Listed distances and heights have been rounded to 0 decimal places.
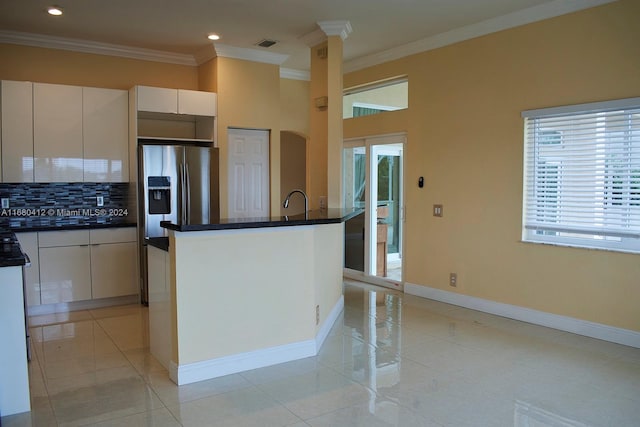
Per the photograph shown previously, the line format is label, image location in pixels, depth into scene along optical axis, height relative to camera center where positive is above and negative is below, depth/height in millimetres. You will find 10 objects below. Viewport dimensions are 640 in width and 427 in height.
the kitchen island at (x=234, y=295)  3299 -796
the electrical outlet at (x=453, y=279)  5504 -1070
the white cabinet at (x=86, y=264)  5129 -854
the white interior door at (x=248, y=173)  6277 +163
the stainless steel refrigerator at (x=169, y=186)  5500 -6
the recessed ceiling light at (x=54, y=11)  4576 +1663
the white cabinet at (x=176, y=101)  5590 +996
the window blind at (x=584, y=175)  4078 +90
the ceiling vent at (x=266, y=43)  5723 +1688
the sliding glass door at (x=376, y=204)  6375 -258
